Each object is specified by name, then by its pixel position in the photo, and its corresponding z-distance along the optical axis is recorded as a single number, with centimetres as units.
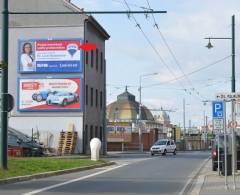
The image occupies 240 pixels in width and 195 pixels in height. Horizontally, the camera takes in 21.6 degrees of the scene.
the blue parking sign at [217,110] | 1941
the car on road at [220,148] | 2622
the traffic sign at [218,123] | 1950
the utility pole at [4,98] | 2222
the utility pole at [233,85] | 1871
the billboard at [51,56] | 5162
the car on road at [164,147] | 5850
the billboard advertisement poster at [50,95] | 5191
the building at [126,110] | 12938
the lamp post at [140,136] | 7704
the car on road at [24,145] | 4253
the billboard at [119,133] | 8651
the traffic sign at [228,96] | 1827
